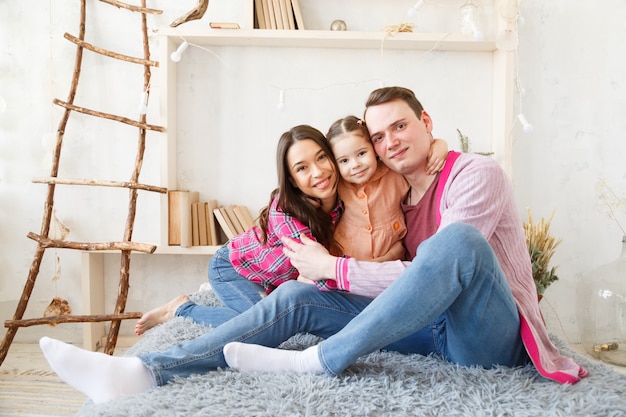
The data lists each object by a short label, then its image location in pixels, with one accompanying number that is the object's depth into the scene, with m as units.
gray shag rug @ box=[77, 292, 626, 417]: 1.20
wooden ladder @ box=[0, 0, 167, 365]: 2.73
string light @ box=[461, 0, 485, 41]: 2.83
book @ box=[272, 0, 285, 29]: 2.83
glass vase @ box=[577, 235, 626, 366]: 2.74
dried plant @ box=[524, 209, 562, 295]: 2.62
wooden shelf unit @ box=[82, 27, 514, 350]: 2.79
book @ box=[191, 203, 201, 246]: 2.85
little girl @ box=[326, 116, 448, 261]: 1.78
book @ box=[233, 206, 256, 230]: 2.88
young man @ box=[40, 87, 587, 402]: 1.30
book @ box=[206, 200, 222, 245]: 2.84
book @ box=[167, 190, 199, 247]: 2.80
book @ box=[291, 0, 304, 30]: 2.82
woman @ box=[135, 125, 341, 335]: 1.83
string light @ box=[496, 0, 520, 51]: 2.76
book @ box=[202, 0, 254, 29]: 3.00
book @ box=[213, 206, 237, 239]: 2.81
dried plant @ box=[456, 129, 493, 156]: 2.92
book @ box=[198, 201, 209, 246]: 2.86
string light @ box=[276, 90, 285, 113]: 2.72
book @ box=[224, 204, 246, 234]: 2.86
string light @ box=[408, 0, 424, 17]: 2.61
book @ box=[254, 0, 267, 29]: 2.84
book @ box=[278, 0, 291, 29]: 2.83
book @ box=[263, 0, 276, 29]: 2.84
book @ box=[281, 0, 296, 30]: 2.84
